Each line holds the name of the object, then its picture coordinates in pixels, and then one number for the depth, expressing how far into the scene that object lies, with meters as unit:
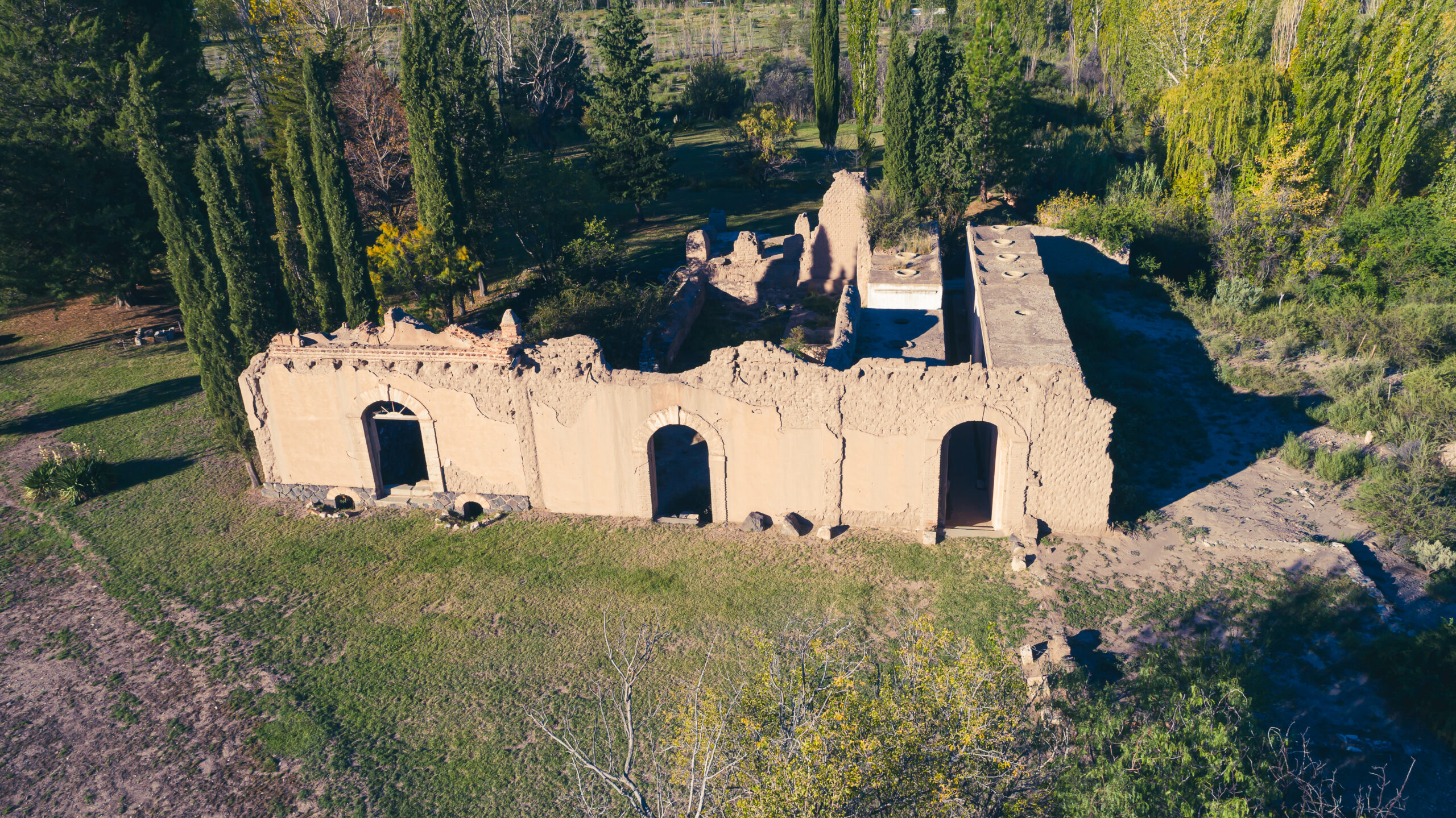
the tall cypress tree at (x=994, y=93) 37.72
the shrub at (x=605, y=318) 25.16
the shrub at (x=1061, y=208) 32.06
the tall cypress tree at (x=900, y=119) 34.09
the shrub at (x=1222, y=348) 24.52
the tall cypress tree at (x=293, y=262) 23.53
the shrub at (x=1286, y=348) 24.08
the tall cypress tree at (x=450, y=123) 27.94
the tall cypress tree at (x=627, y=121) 37.97
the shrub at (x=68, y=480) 20.95
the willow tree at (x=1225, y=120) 30.23
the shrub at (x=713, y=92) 58.97
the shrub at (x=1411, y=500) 16.48
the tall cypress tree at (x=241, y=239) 20.02
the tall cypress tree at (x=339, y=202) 22.47
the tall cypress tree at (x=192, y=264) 19.53
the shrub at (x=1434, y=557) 15.56
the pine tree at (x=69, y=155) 28.91
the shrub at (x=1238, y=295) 27.62
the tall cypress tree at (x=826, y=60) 46.38
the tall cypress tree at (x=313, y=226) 23.09
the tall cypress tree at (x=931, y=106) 34.34
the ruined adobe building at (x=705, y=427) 16.97
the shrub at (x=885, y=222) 28.05
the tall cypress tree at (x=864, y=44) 46.75
